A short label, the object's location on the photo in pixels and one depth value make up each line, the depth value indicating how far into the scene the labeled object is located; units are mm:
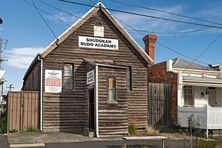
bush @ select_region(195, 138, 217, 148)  12219
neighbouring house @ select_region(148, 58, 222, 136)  22047
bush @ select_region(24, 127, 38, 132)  20505
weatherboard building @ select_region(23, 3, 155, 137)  19906
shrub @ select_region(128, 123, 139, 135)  21297
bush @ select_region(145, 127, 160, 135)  21641
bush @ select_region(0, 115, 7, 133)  22281
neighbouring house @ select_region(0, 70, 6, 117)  36750
